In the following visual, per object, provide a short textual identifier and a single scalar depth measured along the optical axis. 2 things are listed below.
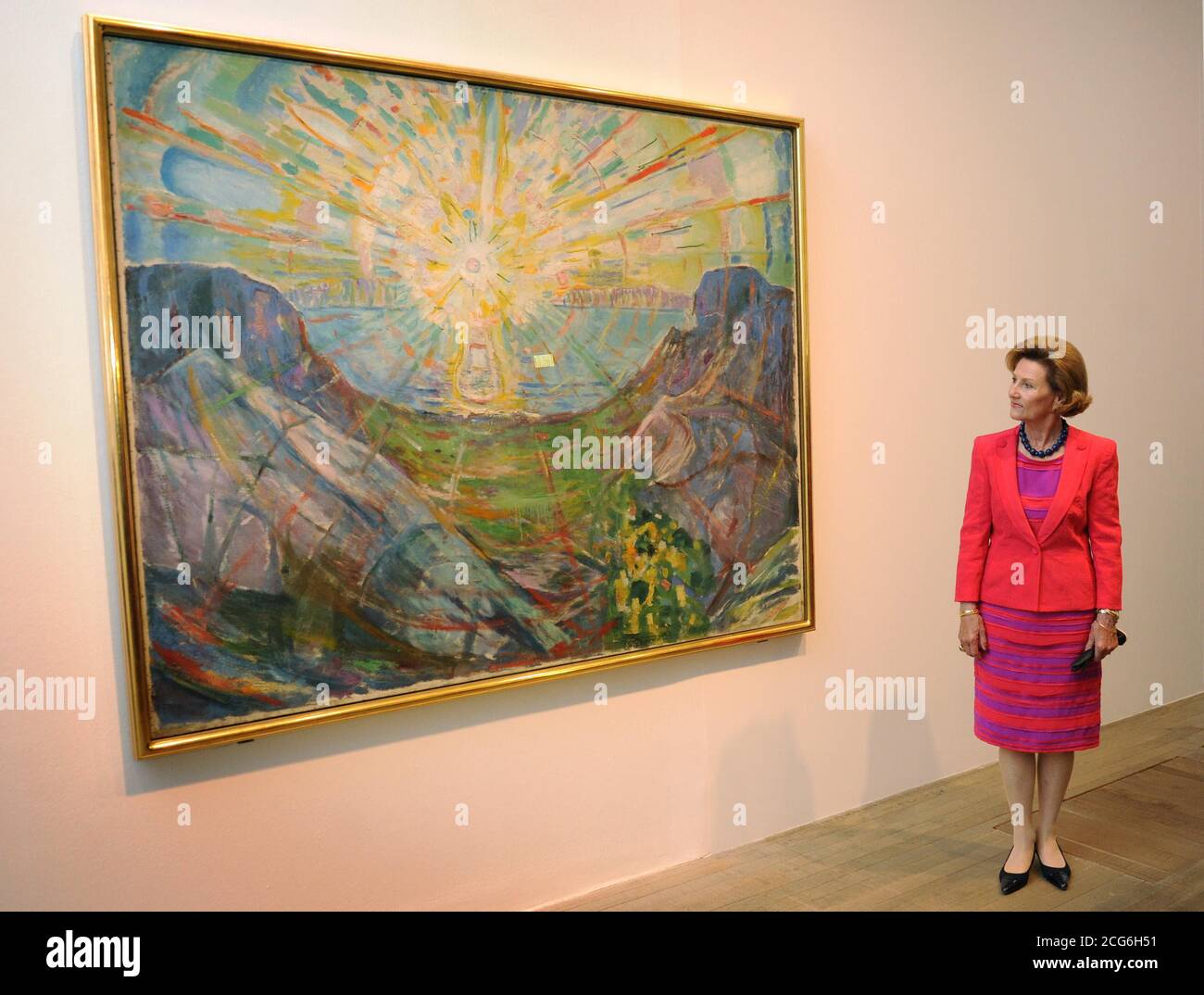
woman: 3.14
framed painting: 2.57
